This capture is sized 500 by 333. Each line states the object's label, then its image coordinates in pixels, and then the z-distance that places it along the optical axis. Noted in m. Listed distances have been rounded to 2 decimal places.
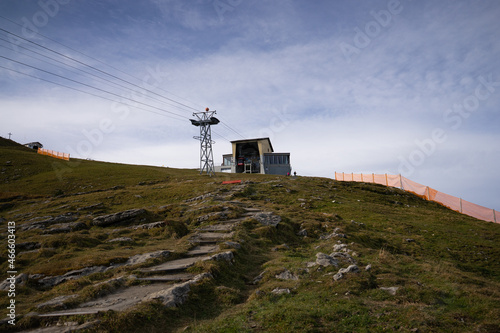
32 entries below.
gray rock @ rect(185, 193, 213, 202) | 32.66
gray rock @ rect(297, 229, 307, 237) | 20.91
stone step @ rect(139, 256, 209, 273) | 12.52
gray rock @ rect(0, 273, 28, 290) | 11.60
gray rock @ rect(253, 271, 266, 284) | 12.57
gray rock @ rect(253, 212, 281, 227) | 21.77
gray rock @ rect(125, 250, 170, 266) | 13.87
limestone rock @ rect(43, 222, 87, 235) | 21.54
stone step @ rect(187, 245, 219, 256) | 15.45
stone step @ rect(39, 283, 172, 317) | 8.56
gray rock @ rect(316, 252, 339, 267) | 12.93
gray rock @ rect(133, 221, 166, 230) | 20.99
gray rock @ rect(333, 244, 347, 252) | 16.10
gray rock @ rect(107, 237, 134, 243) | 18.33
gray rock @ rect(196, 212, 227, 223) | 23.33
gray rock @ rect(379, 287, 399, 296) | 10.09
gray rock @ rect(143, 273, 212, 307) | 9.44
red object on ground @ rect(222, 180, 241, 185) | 42.03
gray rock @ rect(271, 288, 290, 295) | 10.56
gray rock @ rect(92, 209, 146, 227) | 23.50
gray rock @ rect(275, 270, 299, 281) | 12.12
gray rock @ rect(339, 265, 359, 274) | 11.77
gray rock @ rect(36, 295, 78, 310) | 9.05
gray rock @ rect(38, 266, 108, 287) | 12.10
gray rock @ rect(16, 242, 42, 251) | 17.72
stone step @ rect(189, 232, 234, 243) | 17.89
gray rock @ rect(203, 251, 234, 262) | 13.77
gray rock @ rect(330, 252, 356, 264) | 13.69
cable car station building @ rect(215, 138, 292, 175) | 70.81
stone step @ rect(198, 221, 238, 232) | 20.27
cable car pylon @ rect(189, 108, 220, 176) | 54.78
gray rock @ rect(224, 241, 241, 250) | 15.94
